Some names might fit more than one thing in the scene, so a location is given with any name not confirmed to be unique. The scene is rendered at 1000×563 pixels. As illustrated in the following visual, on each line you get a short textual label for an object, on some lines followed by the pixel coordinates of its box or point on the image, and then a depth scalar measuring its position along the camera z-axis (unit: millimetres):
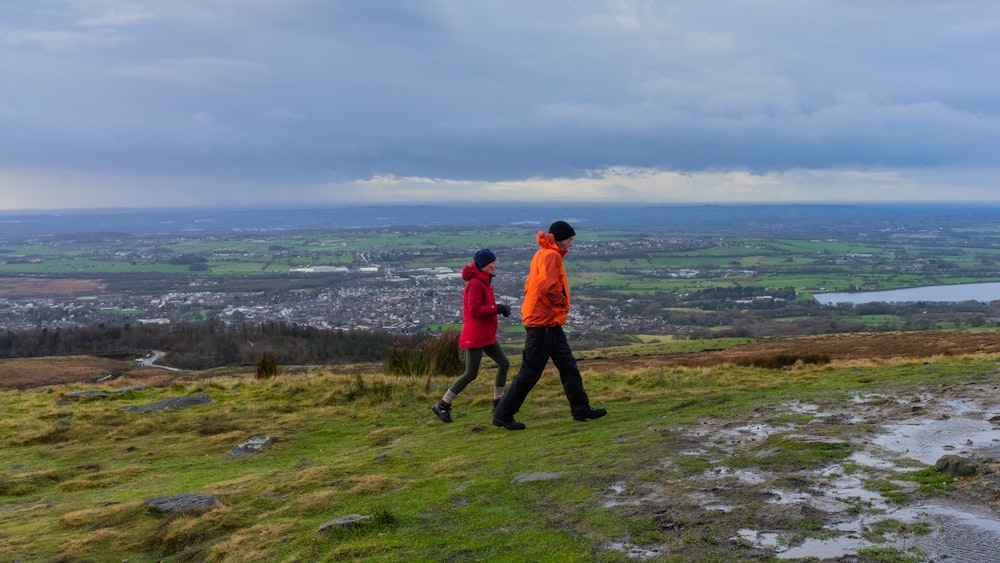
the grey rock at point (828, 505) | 4730
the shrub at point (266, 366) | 17344
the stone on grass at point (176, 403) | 13094
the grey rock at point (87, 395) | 15040
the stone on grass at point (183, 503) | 6809
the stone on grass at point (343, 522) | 5539
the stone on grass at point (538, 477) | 6362
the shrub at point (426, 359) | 15258
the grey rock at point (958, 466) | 5098
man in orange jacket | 8859
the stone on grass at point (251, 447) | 9781
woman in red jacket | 9680
